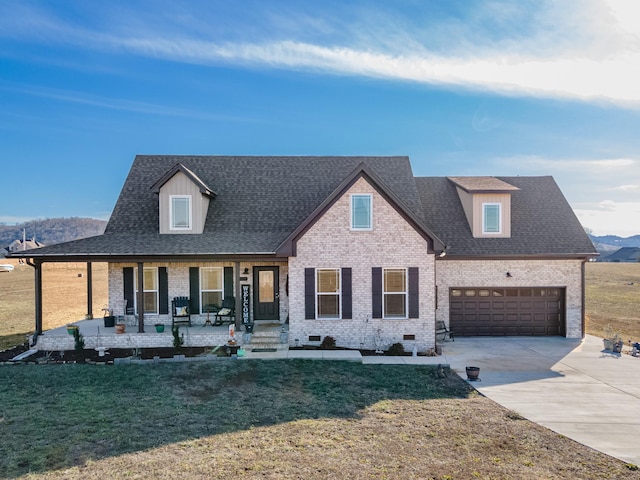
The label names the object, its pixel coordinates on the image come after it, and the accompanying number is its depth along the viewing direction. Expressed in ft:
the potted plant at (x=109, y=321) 56.65
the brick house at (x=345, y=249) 50.67
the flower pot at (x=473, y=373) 39.06
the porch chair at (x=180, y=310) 55.72
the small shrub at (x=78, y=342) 49.96
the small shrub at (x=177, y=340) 49.18
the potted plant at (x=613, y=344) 50.06
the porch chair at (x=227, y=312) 56.29
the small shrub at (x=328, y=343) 49.70
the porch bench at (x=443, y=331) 56.13
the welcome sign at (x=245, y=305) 56.34
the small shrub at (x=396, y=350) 48.80
